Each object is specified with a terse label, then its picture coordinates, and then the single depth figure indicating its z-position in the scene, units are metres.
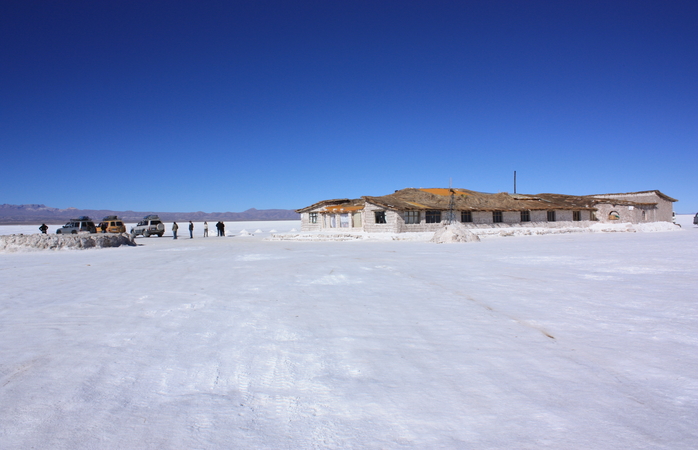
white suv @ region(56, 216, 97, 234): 29.77
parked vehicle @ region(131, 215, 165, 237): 36.09
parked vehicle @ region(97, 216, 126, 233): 32.54
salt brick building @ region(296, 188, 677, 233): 34.56
